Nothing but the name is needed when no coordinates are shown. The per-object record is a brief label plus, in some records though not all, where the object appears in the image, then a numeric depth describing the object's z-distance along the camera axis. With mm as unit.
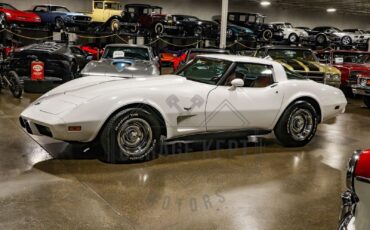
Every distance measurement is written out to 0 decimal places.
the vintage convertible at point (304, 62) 11248
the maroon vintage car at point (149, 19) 20062
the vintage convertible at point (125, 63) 8852
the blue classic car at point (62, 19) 19234
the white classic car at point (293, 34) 23516
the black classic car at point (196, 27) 20683
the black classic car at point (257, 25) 22547
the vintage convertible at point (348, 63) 12188
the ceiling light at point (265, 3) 29361
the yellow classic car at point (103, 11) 20797
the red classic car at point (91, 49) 18438
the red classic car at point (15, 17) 17000
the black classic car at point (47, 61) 10891
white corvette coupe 4641
